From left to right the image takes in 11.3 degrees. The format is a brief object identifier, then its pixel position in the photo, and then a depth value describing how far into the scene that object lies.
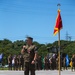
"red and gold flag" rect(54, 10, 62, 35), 17.47
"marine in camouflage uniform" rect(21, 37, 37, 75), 16.12
